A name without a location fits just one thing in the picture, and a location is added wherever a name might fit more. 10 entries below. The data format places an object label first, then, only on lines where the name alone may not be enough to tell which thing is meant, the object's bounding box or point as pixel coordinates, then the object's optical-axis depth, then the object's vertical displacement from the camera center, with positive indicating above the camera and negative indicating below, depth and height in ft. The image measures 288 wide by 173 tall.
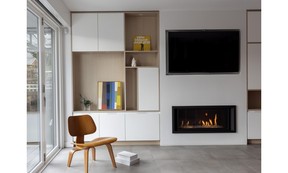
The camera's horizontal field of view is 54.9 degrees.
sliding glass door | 11.28 -0.28
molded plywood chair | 11.43 -2.38
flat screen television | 16.80 +1.87
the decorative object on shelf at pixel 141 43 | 17.66 +2.51
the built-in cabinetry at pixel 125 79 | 16.85 +0.20
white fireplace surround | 16.85 -0.24
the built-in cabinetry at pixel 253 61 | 16.94 +1.25
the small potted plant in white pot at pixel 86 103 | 17.38 -1.32
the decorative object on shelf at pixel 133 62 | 17.12 +1.23
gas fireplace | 16.92 -2.32
